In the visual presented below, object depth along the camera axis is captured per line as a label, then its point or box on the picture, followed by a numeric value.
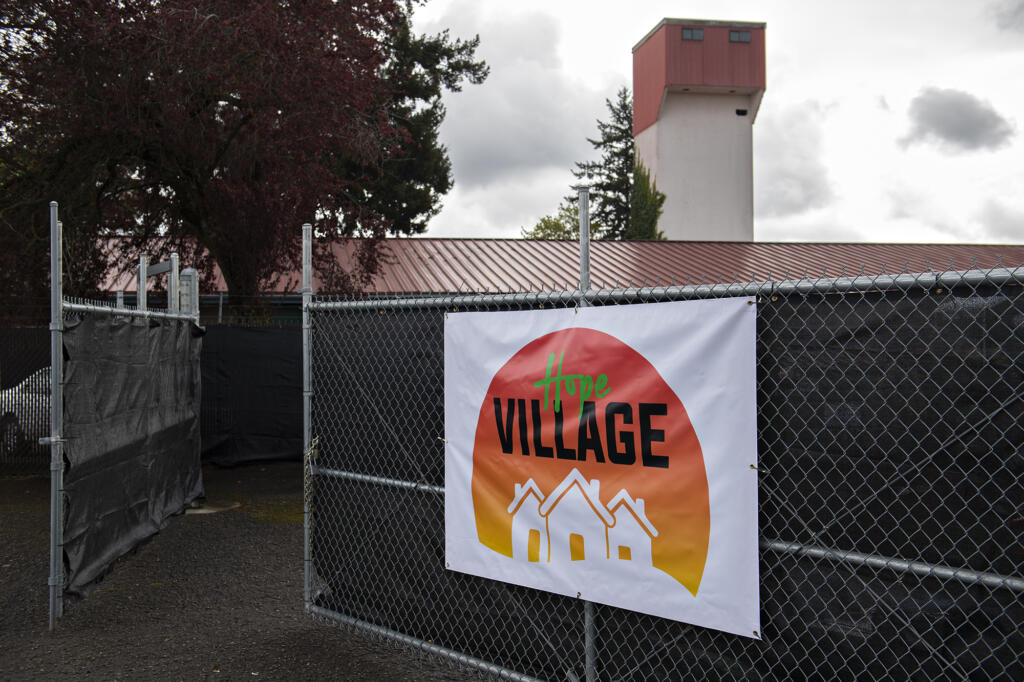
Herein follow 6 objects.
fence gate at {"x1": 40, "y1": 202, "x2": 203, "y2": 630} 6.18
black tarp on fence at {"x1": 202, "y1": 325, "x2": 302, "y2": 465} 13.26
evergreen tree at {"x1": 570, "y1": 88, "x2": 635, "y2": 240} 55.50
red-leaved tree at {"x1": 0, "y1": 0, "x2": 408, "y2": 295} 13.14
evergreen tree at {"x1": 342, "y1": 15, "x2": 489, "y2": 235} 34.09
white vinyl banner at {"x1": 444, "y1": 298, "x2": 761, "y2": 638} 3.50
